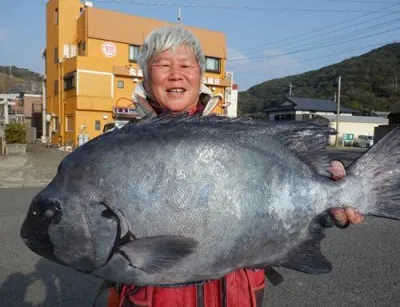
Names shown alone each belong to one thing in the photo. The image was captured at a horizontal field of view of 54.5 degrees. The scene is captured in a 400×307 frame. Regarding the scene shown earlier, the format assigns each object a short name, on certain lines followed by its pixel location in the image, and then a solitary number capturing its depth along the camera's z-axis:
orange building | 24.89
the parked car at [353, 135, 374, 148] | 42.09
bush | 18.25
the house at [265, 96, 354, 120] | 49.84
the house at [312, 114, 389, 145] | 47.06
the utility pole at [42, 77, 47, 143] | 30.09
